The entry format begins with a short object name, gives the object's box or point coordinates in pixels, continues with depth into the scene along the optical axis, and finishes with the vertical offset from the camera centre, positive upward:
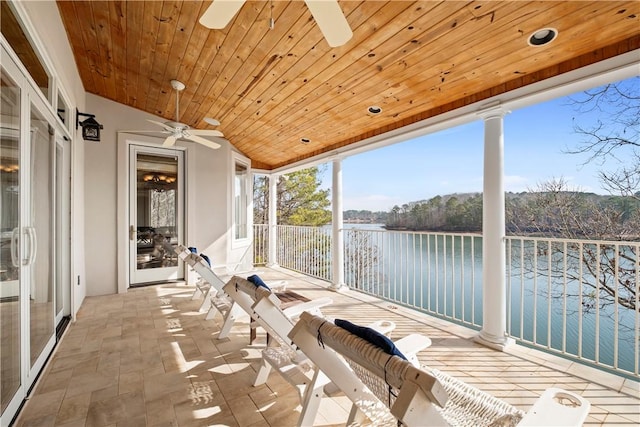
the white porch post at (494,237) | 2.84 -0.21
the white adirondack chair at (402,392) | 0.85 -0.66
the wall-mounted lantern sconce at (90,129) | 3.75 +1.11
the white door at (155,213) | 5.08 +0.07
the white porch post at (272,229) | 7.04 -0.30
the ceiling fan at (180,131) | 3.59 +1.04
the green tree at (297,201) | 12.06 +0.63
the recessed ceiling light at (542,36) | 2.10 +1.29
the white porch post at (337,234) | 4.95 -0.31
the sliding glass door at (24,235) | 1.76 -0.12
